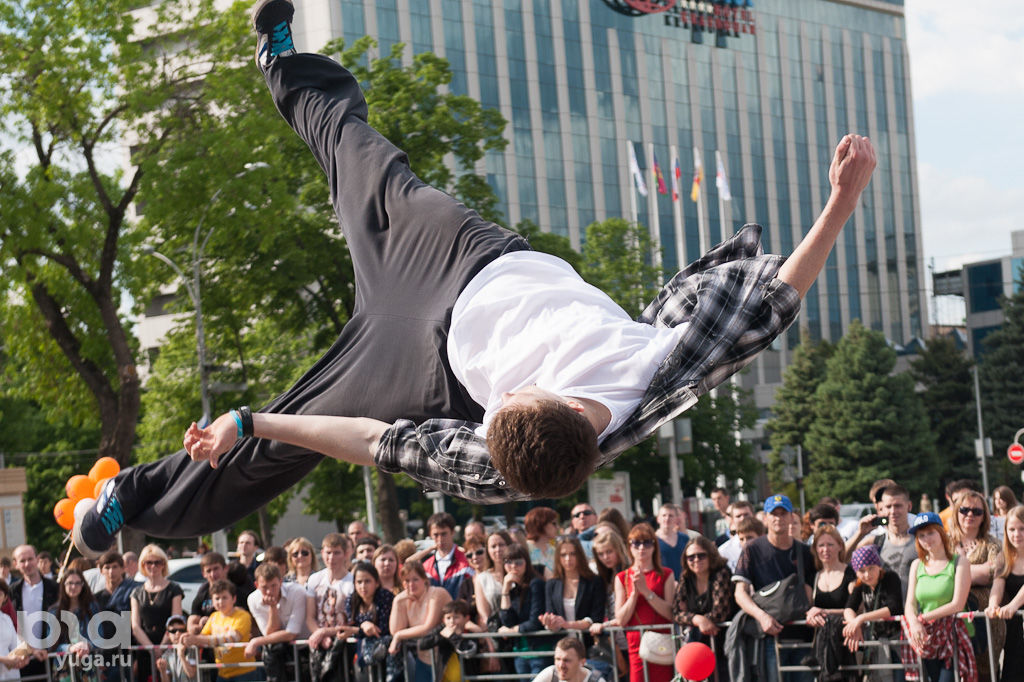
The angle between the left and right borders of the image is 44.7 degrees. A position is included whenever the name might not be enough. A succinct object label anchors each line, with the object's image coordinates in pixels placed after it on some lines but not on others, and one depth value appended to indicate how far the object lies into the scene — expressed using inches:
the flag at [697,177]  2824.1
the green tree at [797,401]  2342.5
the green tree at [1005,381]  2237.9
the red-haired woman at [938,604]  337.7
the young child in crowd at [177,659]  422.9
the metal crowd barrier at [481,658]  345.1
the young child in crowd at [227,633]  418.3
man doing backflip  168.4
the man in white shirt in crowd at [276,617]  406.3
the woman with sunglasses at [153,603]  438.6
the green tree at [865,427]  2193.7
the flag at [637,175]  2531.7
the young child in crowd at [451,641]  386.9
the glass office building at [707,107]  2623.0
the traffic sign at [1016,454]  1176.2
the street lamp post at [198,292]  867.4
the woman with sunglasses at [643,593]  370.3
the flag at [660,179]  2659.9
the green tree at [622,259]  1614.2
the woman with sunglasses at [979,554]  344.2
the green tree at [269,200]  802.2
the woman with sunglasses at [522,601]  382.0
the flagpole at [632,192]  2851.9
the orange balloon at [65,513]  300.1
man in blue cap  361.4
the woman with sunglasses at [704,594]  366.0
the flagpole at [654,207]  2898.6
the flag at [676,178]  2790.1
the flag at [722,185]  2711.6
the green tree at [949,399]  2295.8
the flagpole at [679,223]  2947.8
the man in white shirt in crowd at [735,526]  410.9
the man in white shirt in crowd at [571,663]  327.6
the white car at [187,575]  756.6
